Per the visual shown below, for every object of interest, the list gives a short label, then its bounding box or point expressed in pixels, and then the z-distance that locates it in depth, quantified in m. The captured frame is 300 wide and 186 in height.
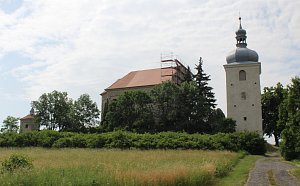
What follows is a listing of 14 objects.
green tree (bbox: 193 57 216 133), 56.66
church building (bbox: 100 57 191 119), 70.50
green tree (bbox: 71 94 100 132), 76.11
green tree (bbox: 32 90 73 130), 78.38
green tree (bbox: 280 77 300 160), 27.25
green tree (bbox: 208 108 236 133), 56.70
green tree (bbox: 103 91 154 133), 60.75
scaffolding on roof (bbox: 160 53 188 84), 69.81
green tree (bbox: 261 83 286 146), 63.31
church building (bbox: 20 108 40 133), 104.30
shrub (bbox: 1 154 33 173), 12.69
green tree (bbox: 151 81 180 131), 57.78
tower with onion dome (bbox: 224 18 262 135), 60.75
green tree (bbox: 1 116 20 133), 100.12
